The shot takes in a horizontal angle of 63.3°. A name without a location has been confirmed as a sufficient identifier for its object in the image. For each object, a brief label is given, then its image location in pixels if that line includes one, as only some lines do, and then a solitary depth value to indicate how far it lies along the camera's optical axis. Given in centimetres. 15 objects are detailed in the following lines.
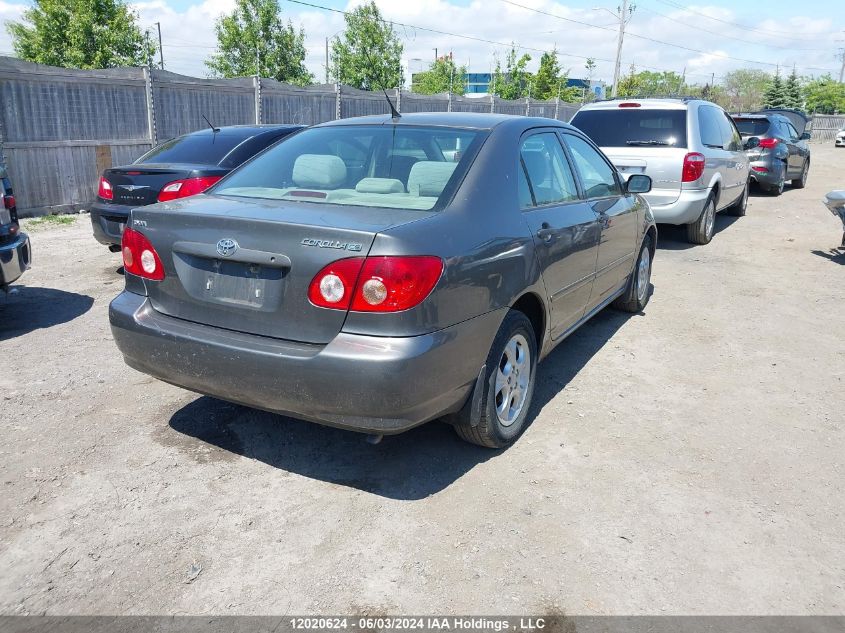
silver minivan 852
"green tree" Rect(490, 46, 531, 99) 4350
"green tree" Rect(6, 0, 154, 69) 2881
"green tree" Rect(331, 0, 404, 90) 4144
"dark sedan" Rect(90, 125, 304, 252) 668
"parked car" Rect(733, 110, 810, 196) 1417
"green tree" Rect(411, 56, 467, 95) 5081
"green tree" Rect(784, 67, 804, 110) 5691
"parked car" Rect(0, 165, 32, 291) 517
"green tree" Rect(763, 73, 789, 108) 5647
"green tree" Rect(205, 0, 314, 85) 3938
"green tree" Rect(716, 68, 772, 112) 7125
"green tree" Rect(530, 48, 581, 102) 4291
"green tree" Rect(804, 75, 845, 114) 6462
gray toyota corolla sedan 280
